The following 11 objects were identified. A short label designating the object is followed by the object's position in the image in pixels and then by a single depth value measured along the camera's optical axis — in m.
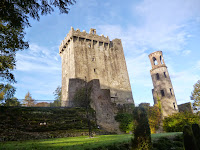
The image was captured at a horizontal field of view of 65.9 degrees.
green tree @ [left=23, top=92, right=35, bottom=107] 43.16
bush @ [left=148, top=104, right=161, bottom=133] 31.54
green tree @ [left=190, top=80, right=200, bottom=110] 26.94
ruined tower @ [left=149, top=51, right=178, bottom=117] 33.97
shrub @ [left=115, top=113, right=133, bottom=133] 20.94
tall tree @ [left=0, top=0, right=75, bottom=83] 7.30
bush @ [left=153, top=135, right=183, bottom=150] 8.92
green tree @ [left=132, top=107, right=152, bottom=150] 7.70
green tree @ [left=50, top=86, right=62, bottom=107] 41.92
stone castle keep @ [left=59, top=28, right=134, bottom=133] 28.03
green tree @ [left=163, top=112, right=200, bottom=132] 18.33
